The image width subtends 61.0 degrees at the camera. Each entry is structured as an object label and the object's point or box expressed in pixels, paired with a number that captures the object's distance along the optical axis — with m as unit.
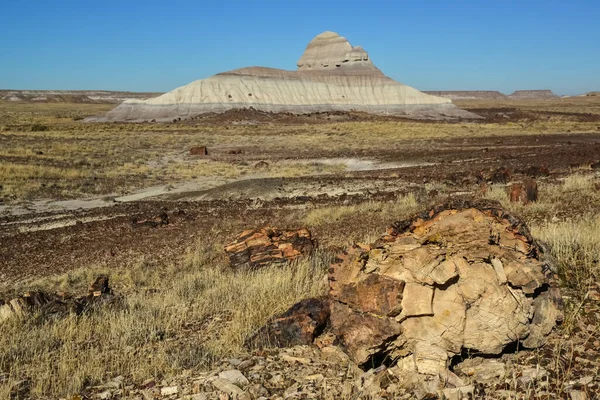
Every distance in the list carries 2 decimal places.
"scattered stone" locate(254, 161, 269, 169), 27.77
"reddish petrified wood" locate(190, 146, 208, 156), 34.22
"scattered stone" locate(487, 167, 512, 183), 16.28
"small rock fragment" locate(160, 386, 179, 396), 3.66
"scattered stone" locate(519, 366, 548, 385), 3.28
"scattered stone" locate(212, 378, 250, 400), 3.49
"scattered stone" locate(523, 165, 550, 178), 17.05
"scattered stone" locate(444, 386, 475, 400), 3.18
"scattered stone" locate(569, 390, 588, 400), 3.00
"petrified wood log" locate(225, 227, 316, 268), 8.27
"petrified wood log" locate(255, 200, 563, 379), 3.67
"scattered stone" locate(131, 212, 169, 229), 13.15
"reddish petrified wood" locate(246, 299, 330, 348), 4.36
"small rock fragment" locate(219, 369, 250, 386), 3.70
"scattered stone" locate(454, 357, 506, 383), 3.40
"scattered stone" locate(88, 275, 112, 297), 7.29
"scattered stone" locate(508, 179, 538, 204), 11.24
